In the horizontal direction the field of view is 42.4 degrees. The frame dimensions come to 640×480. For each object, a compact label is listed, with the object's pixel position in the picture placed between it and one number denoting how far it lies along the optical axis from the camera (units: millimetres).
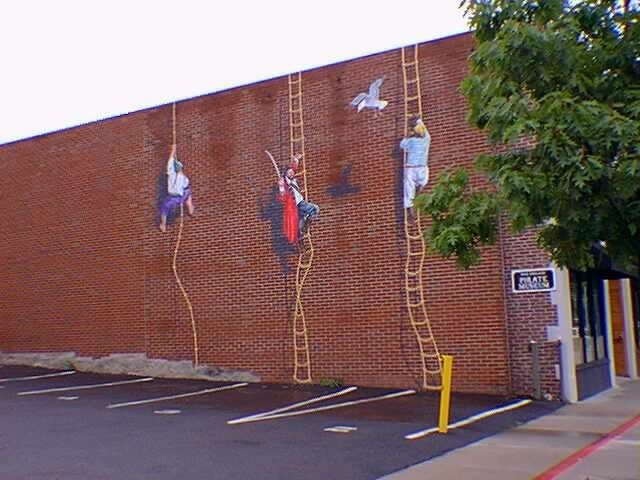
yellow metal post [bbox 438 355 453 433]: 11484
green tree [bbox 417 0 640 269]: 6055
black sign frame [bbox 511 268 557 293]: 15227
